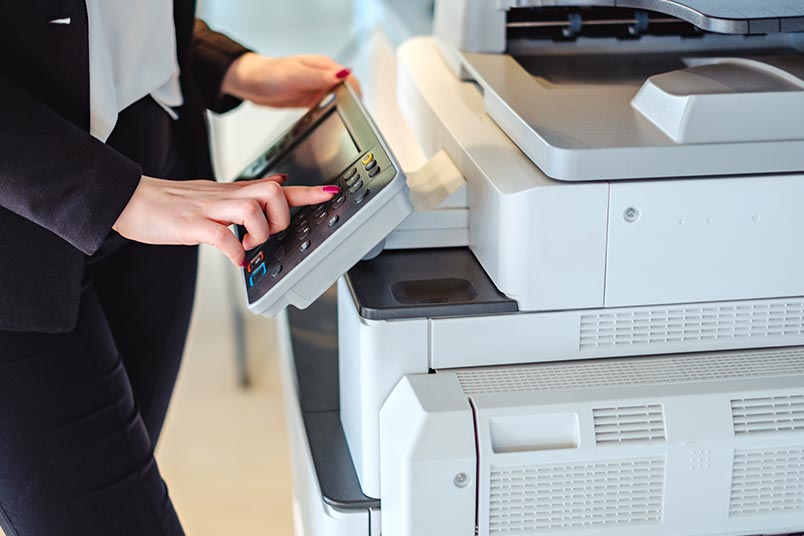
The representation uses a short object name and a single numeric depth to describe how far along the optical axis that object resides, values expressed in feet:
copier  2.48
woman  2.44
